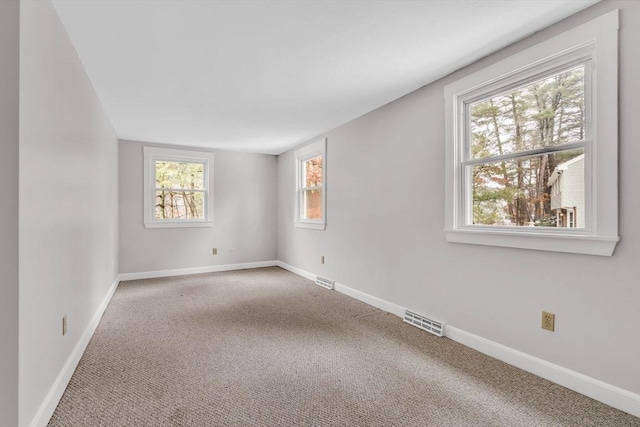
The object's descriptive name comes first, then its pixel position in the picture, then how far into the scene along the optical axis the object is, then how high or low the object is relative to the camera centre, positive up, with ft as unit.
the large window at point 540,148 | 5.71 +1.46
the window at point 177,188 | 16.47 +1.26
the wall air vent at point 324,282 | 14.02 -3.32
